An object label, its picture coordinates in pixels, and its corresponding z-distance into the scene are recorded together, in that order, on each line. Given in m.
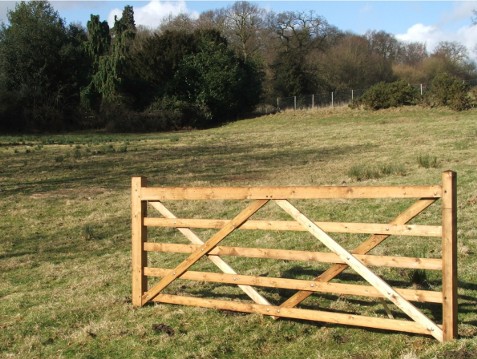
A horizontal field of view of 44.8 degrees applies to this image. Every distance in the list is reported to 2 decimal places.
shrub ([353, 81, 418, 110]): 40.50
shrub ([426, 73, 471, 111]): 36.12
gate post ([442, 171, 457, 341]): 4.92
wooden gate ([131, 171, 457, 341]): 4.98
